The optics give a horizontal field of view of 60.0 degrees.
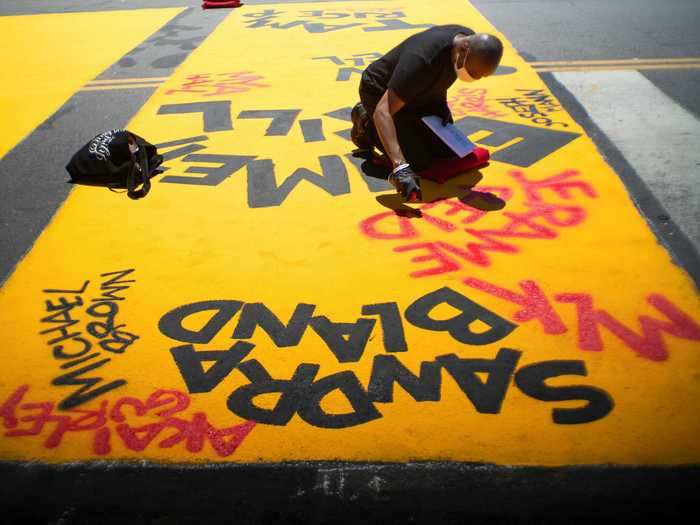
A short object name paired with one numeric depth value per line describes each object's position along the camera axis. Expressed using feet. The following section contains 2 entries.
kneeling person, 12.96
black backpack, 15.05
